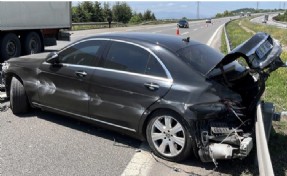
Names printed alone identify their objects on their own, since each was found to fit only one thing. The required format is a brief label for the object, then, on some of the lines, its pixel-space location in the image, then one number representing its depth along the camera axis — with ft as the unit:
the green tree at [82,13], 137.61
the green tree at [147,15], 212.82
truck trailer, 29.73
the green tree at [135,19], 172.68
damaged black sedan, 11.20
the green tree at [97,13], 148.03
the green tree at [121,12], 178.48
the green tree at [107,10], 158.65
